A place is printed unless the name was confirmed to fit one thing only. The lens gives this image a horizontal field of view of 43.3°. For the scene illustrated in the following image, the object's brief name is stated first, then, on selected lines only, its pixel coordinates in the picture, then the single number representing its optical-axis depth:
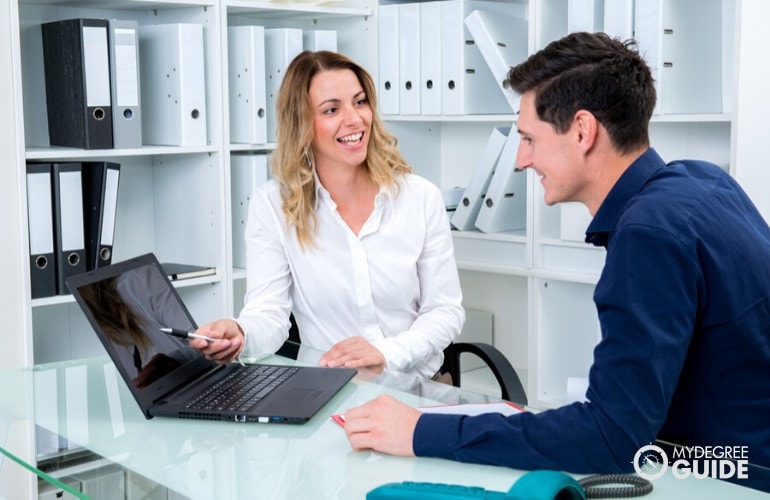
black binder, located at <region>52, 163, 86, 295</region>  2.49
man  1.23
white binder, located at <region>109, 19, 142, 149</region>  2.56
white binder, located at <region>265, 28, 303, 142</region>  2.91
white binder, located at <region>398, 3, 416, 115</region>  3.12
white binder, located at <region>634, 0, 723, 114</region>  2.54
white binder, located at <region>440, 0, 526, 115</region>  3.02
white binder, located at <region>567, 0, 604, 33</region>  2.67
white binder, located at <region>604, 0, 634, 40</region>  2.57
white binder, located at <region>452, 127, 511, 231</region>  3.02
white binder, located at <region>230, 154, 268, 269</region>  2.91
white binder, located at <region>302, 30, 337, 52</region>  3.03
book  2.75
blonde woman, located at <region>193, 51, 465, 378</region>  2.36
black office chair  2.04
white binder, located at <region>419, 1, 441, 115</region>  3.07
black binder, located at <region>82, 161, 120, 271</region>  2.58
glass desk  1.22
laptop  1.53
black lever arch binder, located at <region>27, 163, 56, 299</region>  2.43
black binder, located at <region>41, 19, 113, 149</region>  2.50
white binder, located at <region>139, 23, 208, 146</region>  2.70
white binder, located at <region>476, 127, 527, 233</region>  2.99
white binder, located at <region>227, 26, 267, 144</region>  2.84
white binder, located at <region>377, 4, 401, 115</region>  3.16
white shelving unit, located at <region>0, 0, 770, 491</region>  2.39
